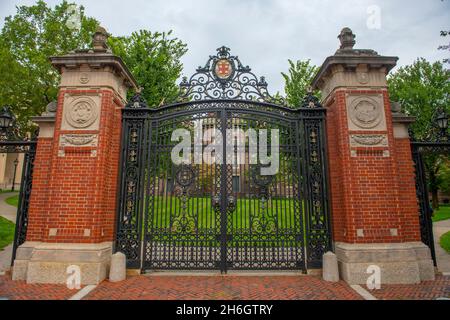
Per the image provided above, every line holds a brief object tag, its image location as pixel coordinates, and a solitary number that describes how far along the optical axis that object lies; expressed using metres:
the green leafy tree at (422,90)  20.69
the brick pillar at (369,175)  5.56
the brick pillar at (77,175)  5.52
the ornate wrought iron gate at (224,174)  6.24
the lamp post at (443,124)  6.80
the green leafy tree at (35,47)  16.02
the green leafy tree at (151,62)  10.57
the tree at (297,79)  13.37
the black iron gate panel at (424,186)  6.30
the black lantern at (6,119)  6.52
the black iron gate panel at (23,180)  6.28
